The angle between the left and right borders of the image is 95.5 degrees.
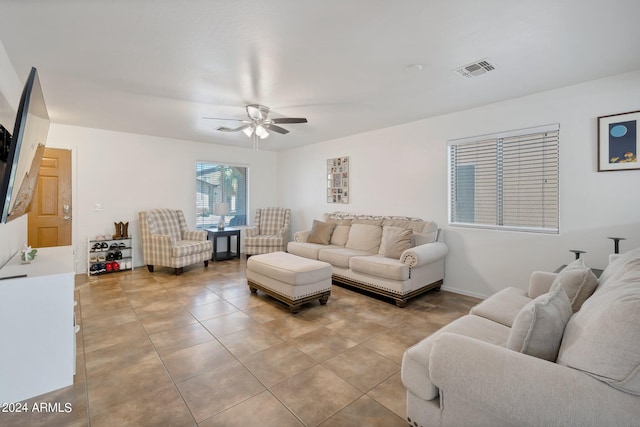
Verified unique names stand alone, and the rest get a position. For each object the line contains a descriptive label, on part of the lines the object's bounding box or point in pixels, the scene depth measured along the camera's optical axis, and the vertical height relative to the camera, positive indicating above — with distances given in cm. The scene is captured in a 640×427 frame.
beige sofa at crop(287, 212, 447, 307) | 349 -57
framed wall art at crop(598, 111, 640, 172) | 268 +67
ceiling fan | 348 +112
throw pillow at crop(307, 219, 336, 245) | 493 -36
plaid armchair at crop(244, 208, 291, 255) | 579 -43
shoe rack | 466 -72
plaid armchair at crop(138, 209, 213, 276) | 468 -51
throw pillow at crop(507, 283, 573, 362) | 124 -51
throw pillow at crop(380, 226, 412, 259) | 381 -40
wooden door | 445 +12
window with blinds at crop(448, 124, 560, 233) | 326 +39
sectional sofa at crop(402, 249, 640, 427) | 98 -61
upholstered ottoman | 320 -78
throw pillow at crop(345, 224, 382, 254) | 438 -40
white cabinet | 183 -79
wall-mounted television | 154 +36
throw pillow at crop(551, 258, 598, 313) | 171 -44
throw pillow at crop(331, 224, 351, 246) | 488 -39
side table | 570 -56
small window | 607 +45
